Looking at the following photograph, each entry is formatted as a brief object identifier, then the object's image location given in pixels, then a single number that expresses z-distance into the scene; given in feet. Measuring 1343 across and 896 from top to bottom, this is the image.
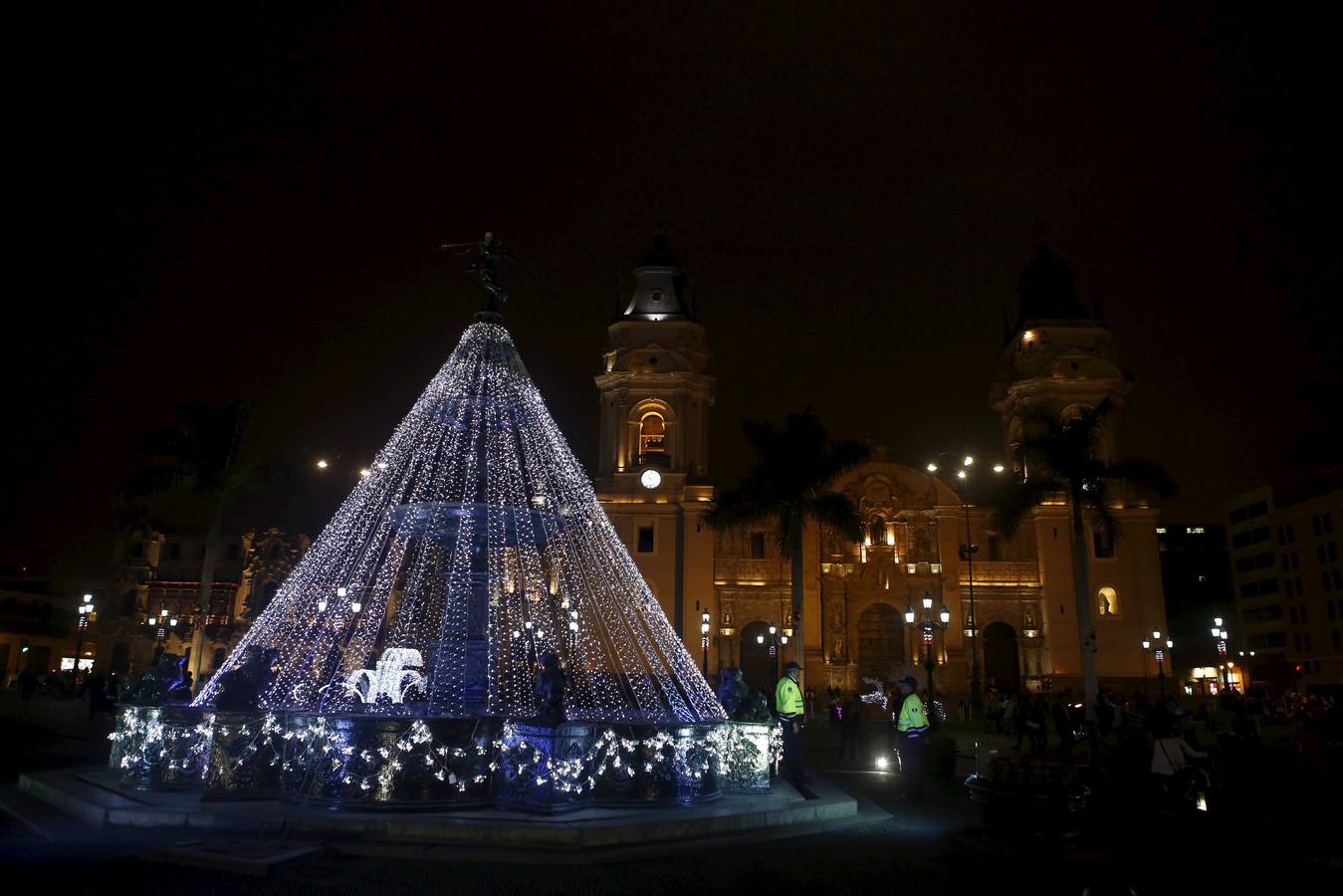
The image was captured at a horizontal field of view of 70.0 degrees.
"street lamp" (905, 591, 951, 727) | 86.38
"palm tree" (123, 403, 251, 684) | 105.09
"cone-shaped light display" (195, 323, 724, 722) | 52.54
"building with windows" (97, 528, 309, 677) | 182.39
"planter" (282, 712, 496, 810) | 36.52
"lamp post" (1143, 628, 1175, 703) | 145.79
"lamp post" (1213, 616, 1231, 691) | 140.11
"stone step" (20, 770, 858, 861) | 32.60
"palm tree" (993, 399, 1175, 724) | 98.12
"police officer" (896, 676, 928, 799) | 47.50
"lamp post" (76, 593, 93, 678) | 137.33
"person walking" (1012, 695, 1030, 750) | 74.64
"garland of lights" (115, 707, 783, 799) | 36.86
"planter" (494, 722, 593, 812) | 36.86
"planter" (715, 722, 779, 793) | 43.29
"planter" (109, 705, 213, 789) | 40.01
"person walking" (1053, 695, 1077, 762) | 69.82
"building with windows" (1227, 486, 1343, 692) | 179.73
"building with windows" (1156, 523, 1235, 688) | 253.44
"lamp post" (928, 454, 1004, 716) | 123.41
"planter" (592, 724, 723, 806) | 38.45
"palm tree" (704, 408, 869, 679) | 104.83
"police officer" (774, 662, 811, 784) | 47.75
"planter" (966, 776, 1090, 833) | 33.58
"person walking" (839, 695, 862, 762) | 67.31
